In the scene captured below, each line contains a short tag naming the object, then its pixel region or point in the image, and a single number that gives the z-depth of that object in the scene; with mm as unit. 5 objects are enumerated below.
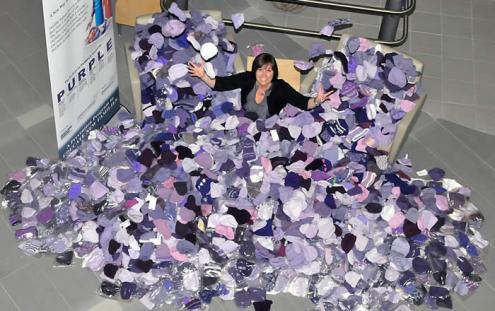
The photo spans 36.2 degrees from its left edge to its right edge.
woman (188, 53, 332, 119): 5008
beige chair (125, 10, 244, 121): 4965
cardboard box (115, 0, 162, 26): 5773
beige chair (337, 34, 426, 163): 4875
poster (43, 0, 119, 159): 4246
